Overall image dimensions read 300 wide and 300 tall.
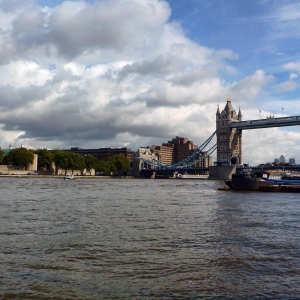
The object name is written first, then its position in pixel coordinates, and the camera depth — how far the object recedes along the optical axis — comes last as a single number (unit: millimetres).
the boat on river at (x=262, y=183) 48834
